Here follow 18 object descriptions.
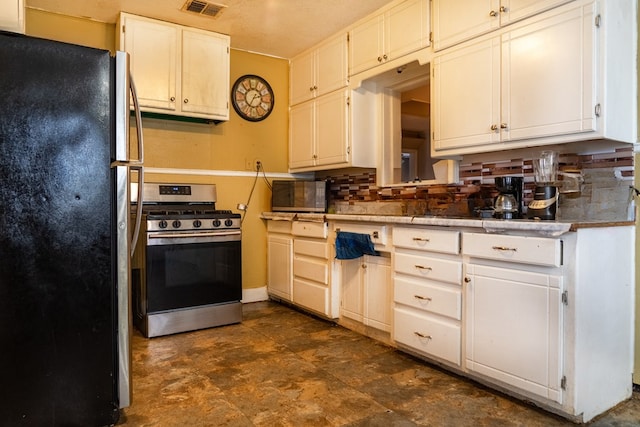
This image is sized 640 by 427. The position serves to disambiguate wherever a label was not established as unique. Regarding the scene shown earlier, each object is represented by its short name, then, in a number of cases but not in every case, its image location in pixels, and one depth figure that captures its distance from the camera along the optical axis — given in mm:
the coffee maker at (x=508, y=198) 2400
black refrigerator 1682
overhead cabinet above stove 3391
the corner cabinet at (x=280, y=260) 3877
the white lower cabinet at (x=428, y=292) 2340
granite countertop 1855
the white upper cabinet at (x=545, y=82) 2039
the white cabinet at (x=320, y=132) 3662
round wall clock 4152
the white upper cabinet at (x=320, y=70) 3662
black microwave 3848
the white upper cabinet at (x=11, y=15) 2186
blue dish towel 2968
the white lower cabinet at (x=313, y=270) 3354
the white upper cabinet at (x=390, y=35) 2900
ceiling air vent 3217
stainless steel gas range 3115
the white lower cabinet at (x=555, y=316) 1869
